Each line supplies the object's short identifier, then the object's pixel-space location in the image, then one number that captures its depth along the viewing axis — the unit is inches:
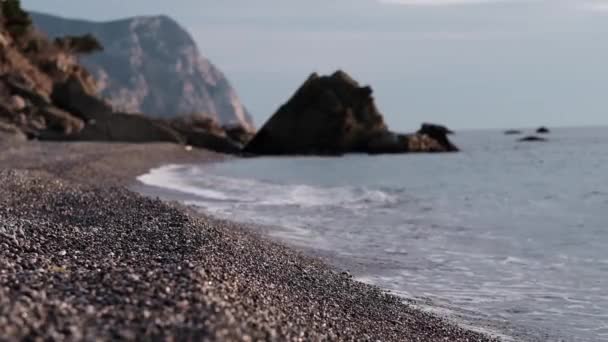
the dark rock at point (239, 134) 2723.9
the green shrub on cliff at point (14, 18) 2367.1
